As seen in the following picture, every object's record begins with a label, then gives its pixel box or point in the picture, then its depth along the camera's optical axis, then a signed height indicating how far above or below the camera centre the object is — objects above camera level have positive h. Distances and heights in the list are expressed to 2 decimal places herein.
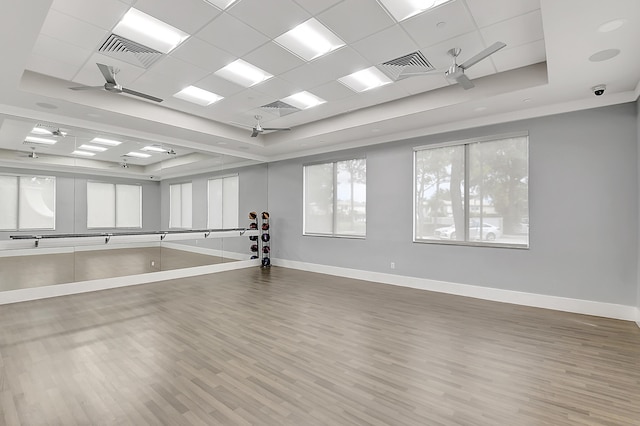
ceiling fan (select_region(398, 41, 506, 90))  3.14 +1.63
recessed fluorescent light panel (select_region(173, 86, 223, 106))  4.73 +1.96
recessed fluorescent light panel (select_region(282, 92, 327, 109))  4.99 +1.98
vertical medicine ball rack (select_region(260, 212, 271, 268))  8.16 -0.68
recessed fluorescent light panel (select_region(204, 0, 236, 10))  2.78 +1.97
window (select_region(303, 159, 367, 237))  6.83 +0.41
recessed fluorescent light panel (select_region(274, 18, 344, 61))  3.22 +1.99
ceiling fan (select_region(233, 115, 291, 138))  5.47 +1.56
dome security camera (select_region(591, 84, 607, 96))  3.86 +1.62
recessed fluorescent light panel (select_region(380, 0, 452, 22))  2.81 +1.98
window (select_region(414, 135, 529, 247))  4.87 +0.40
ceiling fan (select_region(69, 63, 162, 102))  3.38 +1.59
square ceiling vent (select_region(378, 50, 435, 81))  3.76 +1.96
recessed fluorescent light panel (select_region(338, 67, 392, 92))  4.21 +1.98
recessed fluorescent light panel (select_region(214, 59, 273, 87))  4.01 +1.98
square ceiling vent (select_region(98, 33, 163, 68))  3.33 +1.93
